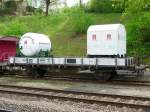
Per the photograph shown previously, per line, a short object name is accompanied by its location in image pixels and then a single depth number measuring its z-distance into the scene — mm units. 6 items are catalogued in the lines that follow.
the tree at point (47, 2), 55738
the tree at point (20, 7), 65900
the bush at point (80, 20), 37366
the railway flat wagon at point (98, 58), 19672
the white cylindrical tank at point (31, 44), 23188
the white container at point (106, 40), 20359
